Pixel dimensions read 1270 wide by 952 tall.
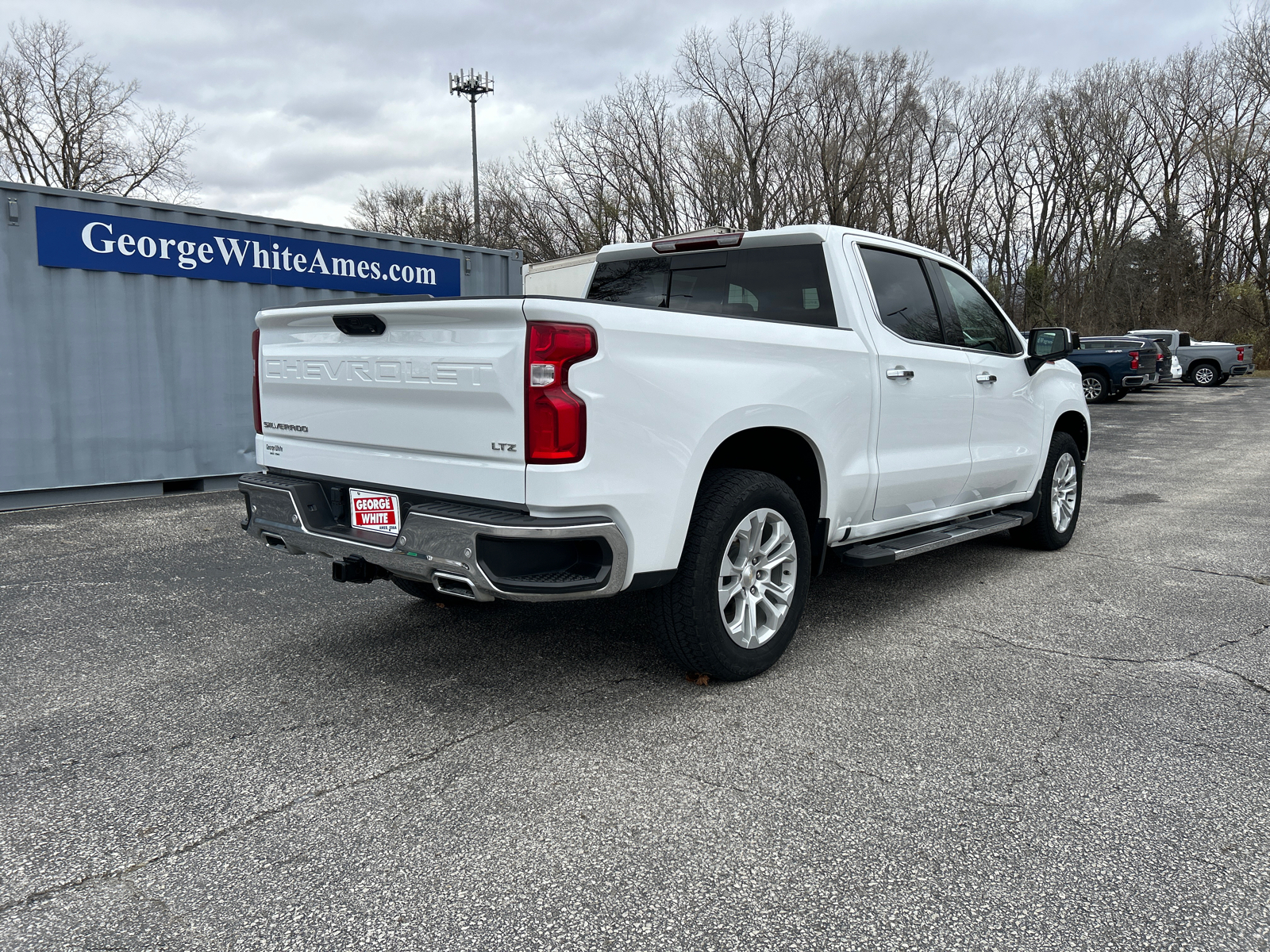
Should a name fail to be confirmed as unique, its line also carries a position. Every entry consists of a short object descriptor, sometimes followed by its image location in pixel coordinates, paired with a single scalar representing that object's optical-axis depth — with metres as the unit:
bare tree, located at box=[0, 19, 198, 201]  30.66
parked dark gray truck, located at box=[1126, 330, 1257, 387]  28.69
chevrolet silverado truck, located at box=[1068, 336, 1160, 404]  22.00
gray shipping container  8.12
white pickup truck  2.98
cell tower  42.78
